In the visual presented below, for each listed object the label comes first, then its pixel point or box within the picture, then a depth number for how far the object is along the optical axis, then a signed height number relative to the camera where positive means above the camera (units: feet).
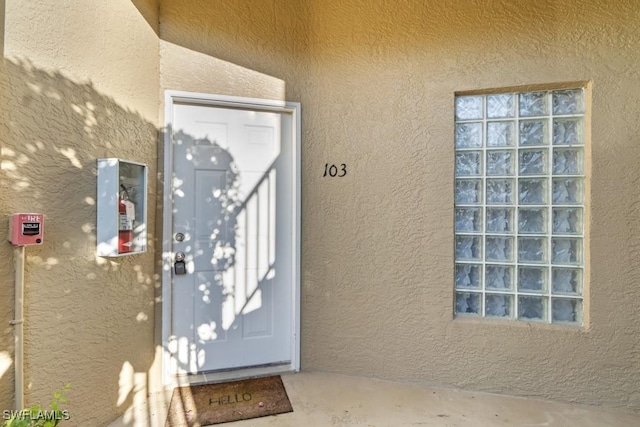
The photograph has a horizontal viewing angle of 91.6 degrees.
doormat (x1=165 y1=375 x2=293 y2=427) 6.52 -4.22
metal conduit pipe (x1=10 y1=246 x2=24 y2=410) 4.69 -1.69
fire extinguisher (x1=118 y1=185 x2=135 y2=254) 6.18 -0.15
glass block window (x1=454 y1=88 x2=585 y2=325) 7.43 +0.30
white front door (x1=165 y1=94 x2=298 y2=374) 7.83 -0.55
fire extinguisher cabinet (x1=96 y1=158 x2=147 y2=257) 5.84 +0.14
